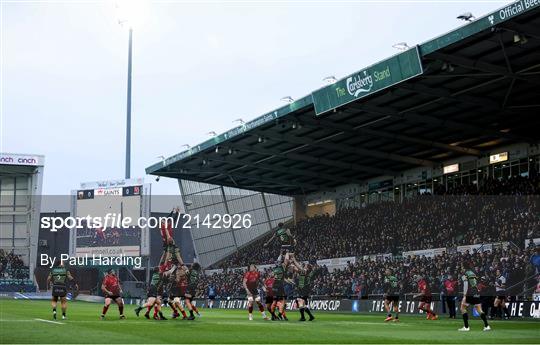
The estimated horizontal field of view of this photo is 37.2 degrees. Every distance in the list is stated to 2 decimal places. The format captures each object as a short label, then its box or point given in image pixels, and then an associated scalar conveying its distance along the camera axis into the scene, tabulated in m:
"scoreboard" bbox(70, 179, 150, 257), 68.62
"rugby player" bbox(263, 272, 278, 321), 31.25
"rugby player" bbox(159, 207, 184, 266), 30.25
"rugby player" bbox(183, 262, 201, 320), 31.03
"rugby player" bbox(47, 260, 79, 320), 29.81
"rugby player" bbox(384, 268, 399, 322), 32.88
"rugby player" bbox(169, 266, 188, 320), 30.72
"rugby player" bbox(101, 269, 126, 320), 30.20
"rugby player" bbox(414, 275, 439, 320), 35.44
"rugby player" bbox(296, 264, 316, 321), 30.88
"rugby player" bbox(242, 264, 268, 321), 32.19
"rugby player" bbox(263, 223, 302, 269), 32.00
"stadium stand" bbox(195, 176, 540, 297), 41.50
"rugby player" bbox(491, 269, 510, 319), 35.97
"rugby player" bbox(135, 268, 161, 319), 31.09
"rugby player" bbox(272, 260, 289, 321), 30.94
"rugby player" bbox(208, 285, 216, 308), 60.09
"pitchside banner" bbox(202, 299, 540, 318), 35.50
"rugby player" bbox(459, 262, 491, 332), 25.28
